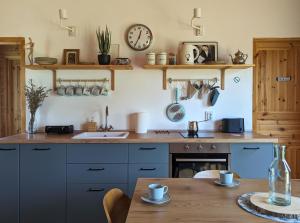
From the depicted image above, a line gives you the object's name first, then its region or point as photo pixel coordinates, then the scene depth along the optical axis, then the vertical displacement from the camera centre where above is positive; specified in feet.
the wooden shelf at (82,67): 9.96 +1.53
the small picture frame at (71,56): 10.58 +2.03
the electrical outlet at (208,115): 10.79 -0.27
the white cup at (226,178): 5.30 -1.36
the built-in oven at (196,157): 8.74 -1.57
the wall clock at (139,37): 10.69 +2.78
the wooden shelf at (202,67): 9.79 +1.53
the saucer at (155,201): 4.35 -1.48
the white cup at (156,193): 4.43 -1.38
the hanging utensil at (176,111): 10.74 -0.11
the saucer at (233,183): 5.23 -1.46
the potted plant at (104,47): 9.96 +2.25
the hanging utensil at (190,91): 10.78 +0.67
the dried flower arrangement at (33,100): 10.22 +0.32
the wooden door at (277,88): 10.75 +0.79
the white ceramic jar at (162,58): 10.06 +1.84
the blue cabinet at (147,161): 8.75 -1.69
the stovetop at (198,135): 9.24 -0.93
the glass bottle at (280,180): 4.26 -1.14
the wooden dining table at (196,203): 3.82 -1.52
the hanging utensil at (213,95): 10.64 +0.51
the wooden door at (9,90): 14.70 +1.00
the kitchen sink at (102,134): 9.95 -0.96
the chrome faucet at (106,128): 10.60 -0.77
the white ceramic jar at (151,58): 10.07 +1.85
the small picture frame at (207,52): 10.55 +2.18
